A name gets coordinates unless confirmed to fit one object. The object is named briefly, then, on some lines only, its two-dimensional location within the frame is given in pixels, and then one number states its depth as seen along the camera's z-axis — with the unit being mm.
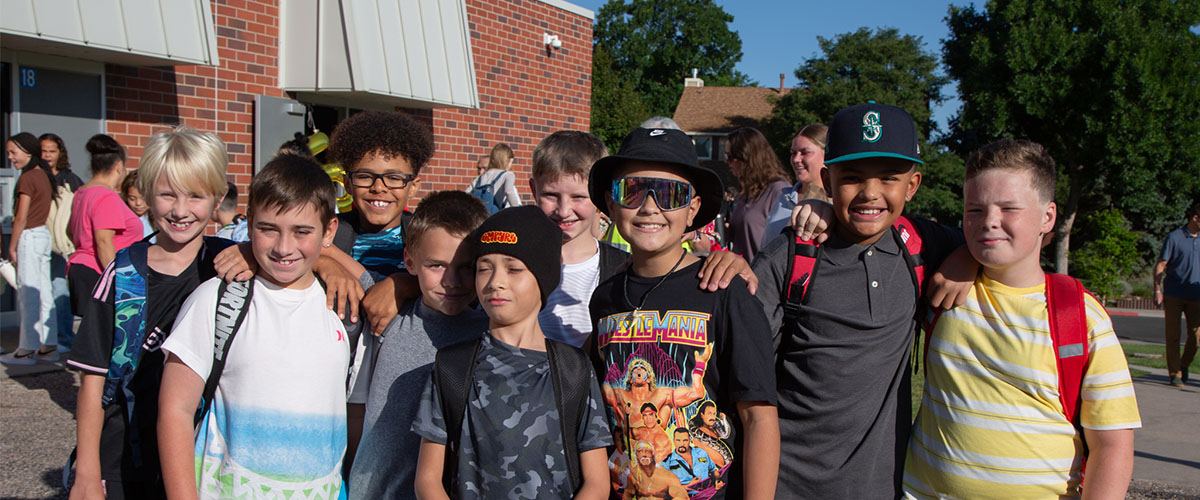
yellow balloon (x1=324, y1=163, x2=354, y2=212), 3936
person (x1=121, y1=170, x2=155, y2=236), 6299
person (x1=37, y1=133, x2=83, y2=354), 7078
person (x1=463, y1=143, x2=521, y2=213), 8328
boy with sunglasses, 2064
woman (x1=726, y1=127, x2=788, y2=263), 5594
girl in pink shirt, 6066
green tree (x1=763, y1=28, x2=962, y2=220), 42344
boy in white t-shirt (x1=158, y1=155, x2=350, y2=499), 2133
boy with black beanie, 2004
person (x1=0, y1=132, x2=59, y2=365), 6867
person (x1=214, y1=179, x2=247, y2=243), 4703
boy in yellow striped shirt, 2125
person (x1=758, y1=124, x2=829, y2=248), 5066
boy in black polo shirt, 2270
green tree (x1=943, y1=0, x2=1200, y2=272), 25453
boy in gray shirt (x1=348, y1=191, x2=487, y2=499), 2250
